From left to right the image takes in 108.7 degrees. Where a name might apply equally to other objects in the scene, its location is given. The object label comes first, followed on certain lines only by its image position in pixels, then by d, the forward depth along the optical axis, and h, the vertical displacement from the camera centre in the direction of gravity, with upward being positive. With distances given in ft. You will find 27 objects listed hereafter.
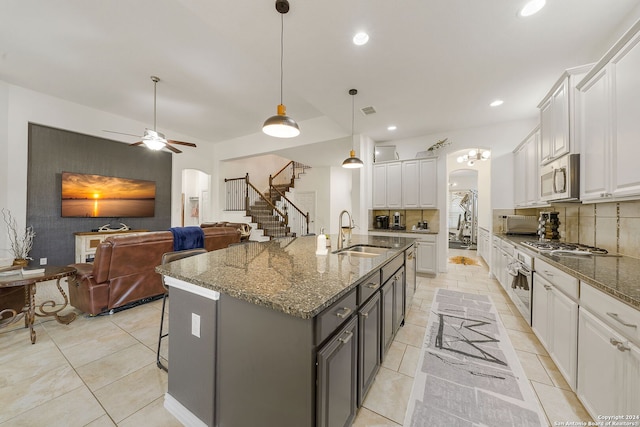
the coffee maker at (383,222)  18.28 -0.59
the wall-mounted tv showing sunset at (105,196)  16.17 +1.15
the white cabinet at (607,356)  3.61 -2.47
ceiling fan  12.97 +4.17
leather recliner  8.79 -2.53
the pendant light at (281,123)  6.31 +2.68
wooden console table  7.14 -3.04
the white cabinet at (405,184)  16.33 +2.29
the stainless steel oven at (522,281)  7.90 -2.34
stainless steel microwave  7.16 +1.30
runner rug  4.95 -4.32
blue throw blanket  10.96 -1.28
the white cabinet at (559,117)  7.28 +3.52
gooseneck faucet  8.12 -0.89
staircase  24.26 +0.47
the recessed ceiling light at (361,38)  7.48 +5.85
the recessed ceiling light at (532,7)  6.24 +5.84
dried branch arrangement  13.51 -1.76
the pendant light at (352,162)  12.09 +2.78
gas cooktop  7.25 -1.08
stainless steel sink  8.07 -1.33
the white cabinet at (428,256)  15.47 -2.76
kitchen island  3.31 -2.16
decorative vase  11.86 -2.76
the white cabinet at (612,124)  5.15 +2.40
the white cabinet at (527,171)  10.84 +2.41
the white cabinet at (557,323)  5.23 -2.83
